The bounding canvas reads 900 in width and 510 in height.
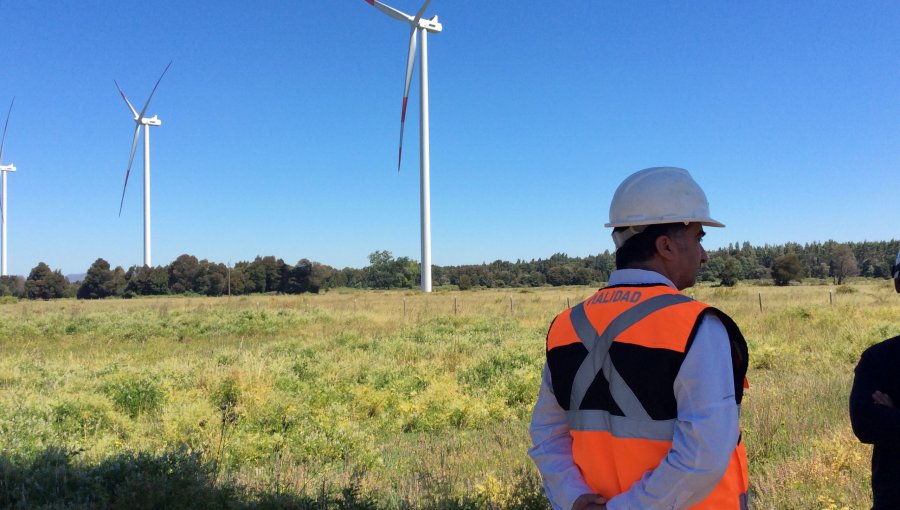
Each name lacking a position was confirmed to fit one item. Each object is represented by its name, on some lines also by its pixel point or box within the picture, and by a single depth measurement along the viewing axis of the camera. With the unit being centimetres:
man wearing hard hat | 156
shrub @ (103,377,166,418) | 845
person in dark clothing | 252
